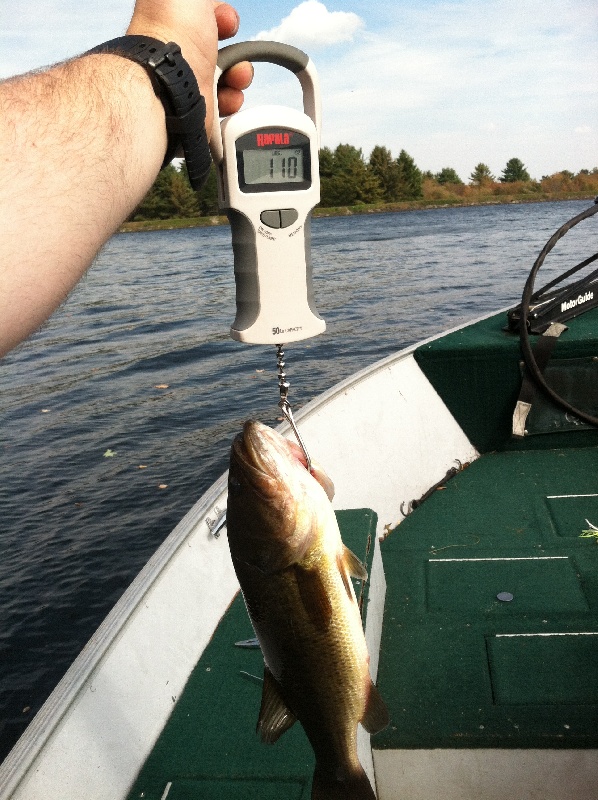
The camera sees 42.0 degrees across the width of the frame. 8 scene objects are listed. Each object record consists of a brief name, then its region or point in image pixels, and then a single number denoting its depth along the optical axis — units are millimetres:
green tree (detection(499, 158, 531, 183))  130875
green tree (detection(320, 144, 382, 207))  109325
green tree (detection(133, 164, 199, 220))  97875
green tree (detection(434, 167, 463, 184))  131338
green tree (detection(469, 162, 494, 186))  118875
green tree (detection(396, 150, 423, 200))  118250
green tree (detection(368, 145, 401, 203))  117312
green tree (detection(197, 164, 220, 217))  94788
